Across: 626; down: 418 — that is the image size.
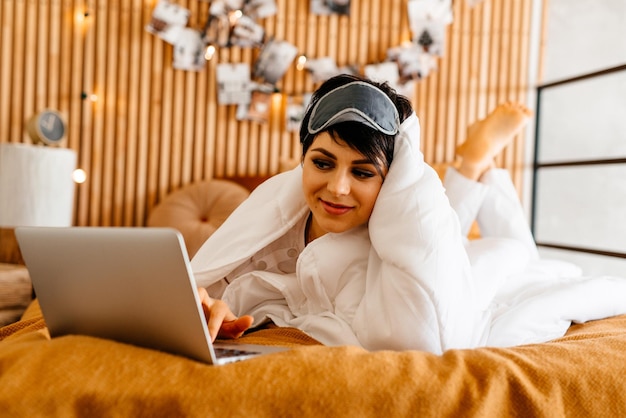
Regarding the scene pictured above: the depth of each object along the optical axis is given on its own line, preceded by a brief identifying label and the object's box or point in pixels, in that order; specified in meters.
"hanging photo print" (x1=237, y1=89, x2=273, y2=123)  3.85
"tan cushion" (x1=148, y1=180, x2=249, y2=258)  3.44
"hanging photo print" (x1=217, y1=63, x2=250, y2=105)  3.81
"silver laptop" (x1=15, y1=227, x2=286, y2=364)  0.89
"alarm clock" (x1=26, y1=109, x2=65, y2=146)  3.29
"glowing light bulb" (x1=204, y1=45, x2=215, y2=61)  3.77
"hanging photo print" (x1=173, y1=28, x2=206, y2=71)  3.74
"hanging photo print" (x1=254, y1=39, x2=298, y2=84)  3.86
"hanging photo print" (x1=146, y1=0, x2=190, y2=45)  3.69
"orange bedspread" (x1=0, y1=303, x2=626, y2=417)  0.90
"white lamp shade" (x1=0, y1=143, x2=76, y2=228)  3.06
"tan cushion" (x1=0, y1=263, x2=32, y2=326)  2.35
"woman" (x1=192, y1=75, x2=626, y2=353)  1.25
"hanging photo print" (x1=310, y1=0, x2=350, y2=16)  3.91
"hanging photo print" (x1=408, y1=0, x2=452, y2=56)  4.04
